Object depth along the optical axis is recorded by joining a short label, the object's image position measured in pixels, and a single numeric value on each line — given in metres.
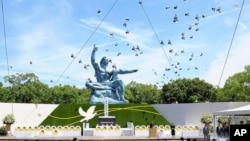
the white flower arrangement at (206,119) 32.69
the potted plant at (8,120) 37.82
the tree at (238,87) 59.03
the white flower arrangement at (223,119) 31.71
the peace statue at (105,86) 47.34
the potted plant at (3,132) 36.33
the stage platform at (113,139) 25.86
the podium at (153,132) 30.89
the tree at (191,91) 69.94
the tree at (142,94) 80.72
